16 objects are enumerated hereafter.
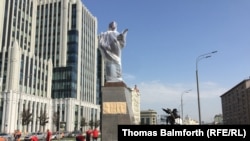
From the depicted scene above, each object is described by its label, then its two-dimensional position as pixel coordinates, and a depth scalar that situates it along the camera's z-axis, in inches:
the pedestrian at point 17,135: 1159.5
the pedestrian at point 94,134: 997.8
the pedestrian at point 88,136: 954.1
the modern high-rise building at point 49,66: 2849.4
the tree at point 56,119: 3344.0
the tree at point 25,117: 2596.0
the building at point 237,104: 4639.8
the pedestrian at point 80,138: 897.5
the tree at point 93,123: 3895.4
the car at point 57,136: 2037.9
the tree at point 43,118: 2967.3
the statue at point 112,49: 984.9
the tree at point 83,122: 3608.8
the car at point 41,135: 1923.0
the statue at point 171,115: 1476.4
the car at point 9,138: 1701.0
